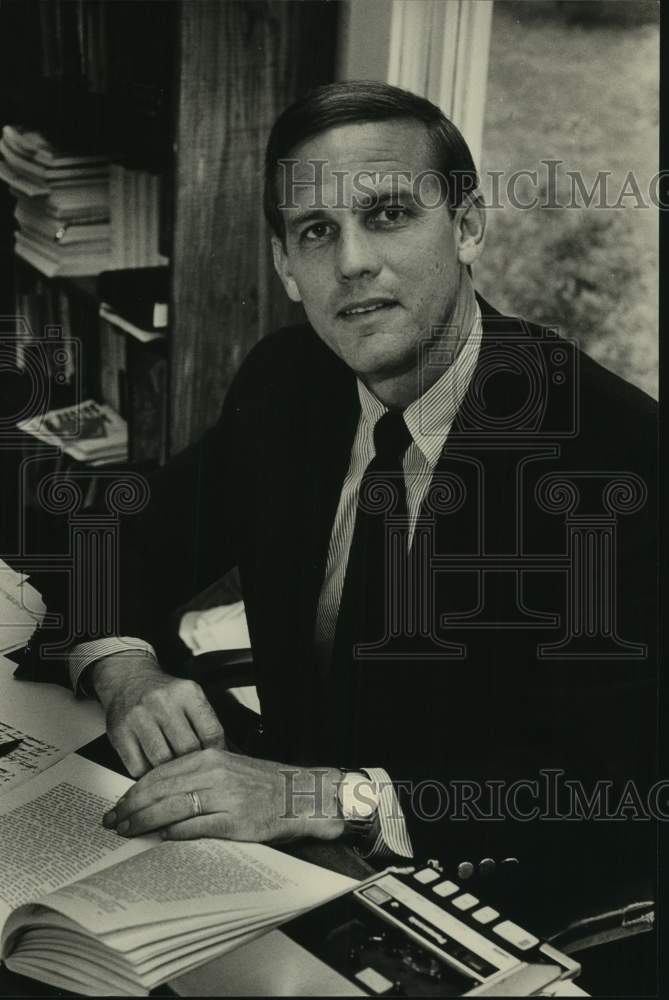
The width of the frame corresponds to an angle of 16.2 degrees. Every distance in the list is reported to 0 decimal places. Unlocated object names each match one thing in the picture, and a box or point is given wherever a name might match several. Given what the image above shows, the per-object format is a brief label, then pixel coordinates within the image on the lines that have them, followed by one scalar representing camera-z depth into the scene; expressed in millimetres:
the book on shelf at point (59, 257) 2112
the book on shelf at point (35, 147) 2007
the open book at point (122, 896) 1619
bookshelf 2007
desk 1738
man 1789
